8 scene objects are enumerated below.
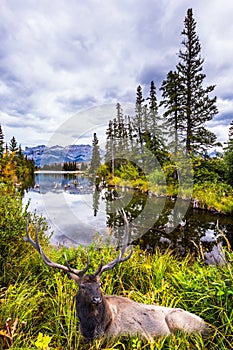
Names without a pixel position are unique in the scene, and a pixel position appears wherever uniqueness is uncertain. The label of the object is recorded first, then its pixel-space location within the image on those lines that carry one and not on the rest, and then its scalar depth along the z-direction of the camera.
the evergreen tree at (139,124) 26.64
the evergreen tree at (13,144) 44.53
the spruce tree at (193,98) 18.25
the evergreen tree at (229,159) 15.01
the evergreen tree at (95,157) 40.25
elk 2.21
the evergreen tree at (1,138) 36.81
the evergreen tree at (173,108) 18.92
